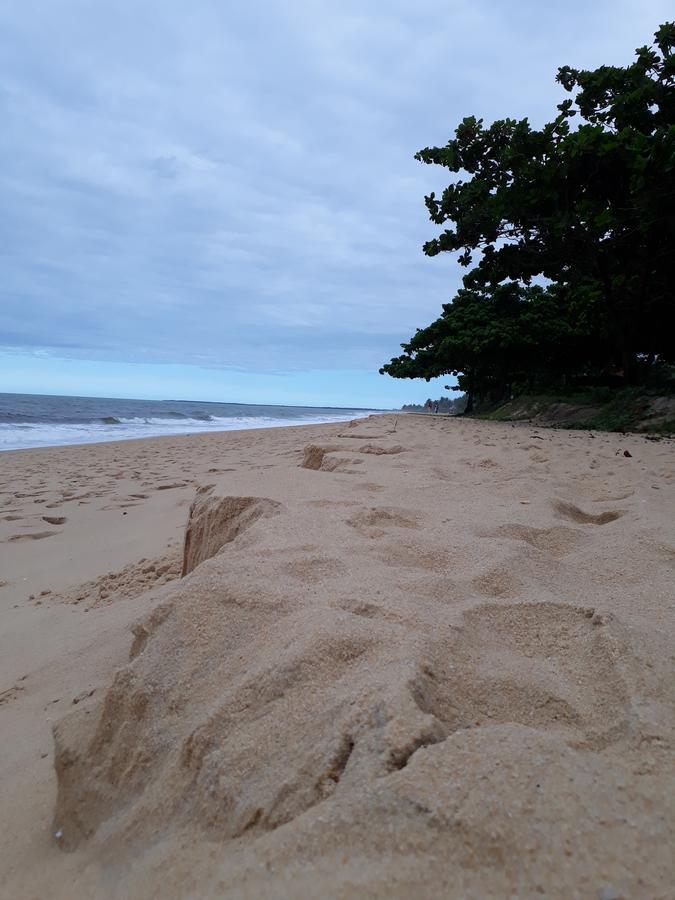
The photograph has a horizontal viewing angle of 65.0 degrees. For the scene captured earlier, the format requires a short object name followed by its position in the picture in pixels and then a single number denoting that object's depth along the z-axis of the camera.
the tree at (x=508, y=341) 13.81
